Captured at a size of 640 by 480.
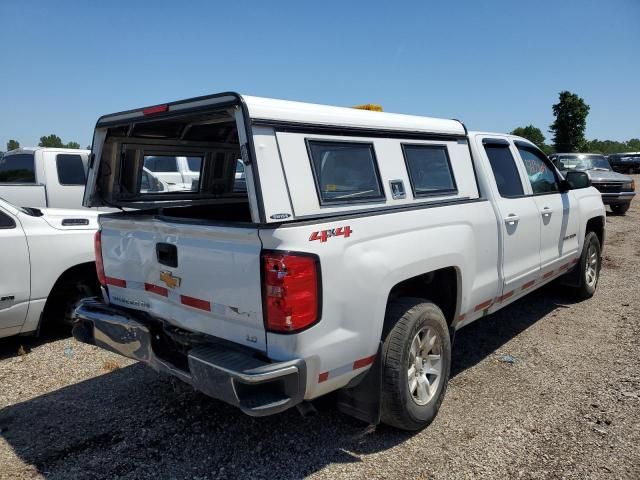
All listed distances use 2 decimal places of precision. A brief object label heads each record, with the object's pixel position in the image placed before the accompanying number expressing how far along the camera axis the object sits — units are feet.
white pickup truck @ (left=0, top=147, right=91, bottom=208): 27.45
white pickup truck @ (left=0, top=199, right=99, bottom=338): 14.58
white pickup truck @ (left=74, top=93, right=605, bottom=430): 8.34
